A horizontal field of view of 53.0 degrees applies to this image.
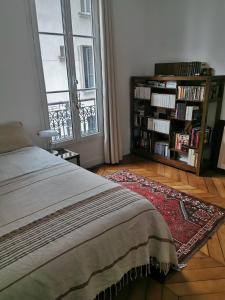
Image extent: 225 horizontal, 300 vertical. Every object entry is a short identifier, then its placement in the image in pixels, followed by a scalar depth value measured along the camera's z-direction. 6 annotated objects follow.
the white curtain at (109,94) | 2.75
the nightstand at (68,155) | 2.46
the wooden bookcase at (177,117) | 2.67
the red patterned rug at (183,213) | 1.78
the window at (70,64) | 2.50
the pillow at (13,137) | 2.10
